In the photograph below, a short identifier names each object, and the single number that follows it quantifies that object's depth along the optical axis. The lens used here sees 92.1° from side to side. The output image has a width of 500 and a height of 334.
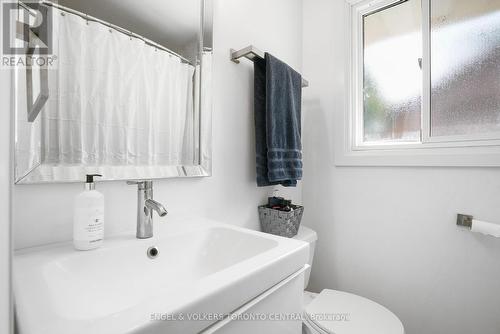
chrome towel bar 1.05
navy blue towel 1.13
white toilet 0.90
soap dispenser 0.60
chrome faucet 0.73
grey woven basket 1.16
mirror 0.62
